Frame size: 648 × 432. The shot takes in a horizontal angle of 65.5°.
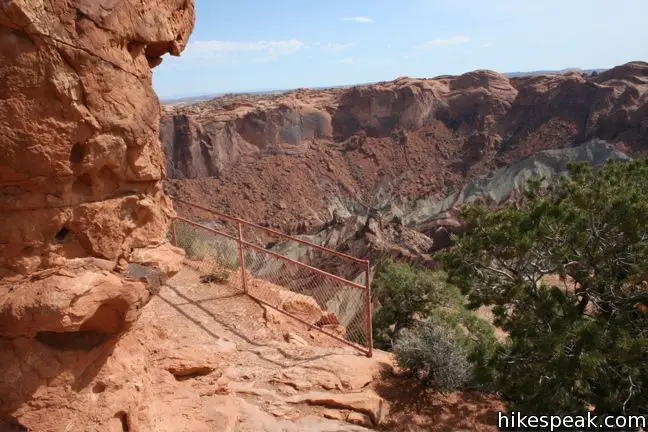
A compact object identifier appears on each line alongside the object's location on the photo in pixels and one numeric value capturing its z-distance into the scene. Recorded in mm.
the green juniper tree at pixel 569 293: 5574
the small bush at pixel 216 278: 9117
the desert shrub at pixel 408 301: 13508
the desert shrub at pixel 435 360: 6652
